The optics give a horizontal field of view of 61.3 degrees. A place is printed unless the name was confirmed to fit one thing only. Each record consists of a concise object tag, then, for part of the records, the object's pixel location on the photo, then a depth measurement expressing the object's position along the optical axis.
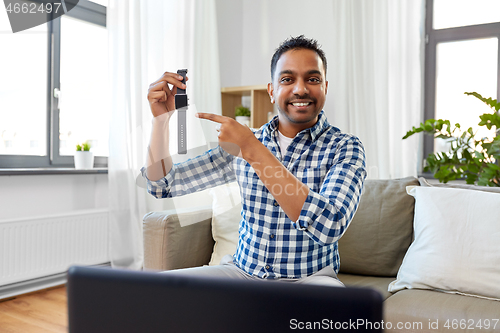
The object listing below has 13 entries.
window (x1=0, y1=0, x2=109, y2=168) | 2.45
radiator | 2.17
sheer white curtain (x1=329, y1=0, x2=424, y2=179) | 2.73
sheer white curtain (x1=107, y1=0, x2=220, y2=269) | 2.51
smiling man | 1.01
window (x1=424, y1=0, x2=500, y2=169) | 2.70
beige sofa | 1.52
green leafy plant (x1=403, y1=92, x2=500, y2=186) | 1.77
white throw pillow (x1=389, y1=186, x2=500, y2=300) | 1.33
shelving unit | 3.05
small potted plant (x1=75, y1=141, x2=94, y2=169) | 2.62
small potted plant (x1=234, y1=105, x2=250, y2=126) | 3.07
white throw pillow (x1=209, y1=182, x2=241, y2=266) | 1.62
